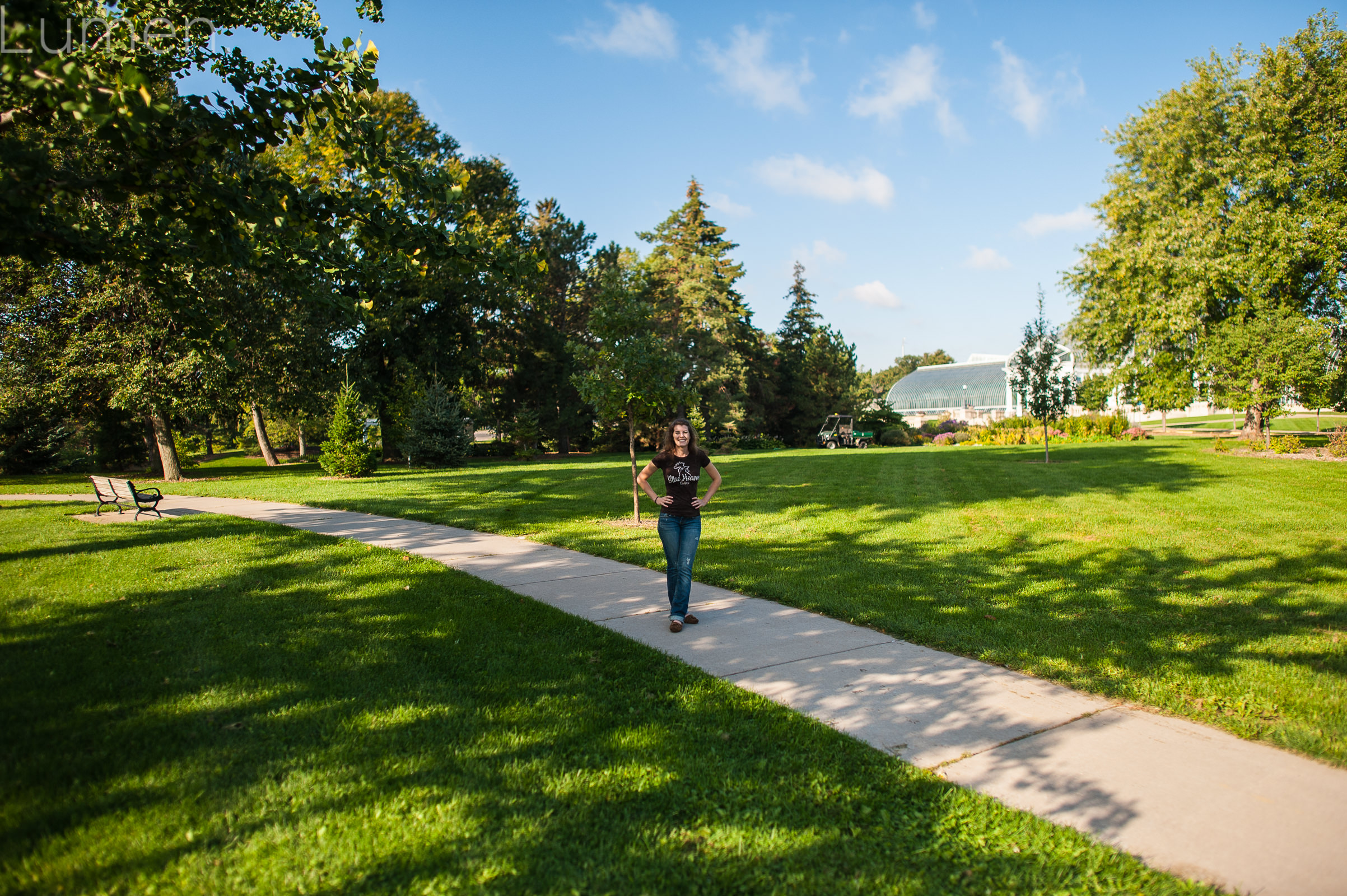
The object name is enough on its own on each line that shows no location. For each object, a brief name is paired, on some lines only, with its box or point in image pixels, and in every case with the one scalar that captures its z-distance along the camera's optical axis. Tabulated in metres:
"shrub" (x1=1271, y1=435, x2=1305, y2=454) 21.36
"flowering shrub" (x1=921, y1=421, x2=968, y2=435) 47.56
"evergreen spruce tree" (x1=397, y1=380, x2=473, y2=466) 27.33
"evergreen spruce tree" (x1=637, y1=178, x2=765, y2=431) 41.38
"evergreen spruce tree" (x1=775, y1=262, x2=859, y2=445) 46.34
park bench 12.12
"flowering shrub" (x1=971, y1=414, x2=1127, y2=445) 37.91
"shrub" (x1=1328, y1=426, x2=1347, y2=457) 19.39
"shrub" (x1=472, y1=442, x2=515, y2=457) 38.34
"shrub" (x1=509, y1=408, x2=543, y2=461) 36.00
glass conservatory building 66.56
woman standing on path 5.82
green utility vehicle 43.50
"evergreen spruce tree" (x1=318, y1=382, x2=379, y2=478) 21.98
